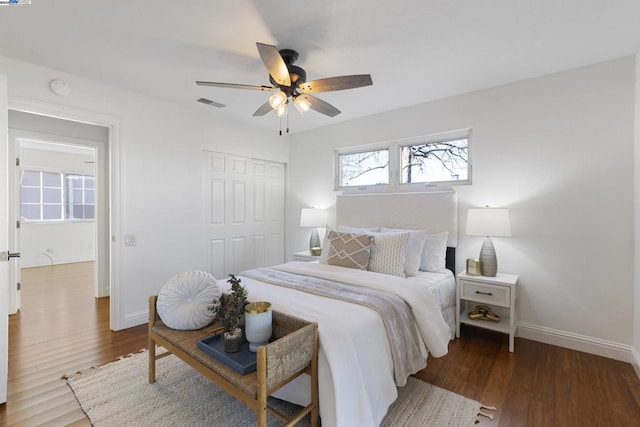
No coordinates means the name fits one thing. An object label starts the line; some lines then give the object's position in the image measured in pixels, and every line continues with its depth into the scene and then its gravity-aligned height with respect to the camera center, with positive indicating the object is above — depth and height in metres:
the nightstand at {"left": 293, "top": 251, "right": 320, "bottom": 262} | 3.85 -0.62
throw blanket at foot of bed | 1.80 -0.70
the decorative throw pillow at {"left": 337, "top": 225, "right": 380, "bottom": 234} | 3.37 -0.23
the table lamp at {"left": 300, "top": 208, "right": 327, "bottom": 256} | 4.18 -0.13
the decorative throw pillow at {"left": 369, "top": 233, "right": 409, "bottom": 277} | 2.70 -0.41
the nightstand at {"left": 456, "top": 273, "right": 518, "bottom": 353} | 2.58 -0.79
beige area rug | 1.73 -1.24
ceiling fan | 2.02 +0.95
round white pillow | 1.92 -0.61
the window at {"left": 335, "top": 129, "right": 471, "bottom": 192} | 3.36 +0.61
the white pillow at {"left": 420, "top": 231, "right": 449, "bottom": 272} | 3.07 -0.47
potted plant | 1.62 -0.62
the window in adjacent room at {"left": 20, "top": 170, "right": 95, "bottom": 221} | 6.09 +0.33
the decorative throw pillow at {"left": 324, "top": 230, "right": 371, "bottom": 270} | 2.80 -0.39
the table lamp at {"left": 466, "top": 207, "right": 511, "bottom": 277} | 2.69 -0.16
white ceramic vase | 1.63 -0.65
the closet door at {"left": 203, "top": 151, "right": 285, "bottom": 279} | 3.95 -0.02
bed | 1.49 -0.68
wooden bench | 1.31 -0.80
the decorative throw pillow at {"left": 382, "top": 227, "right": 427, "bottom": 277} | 2.84 -0.40
